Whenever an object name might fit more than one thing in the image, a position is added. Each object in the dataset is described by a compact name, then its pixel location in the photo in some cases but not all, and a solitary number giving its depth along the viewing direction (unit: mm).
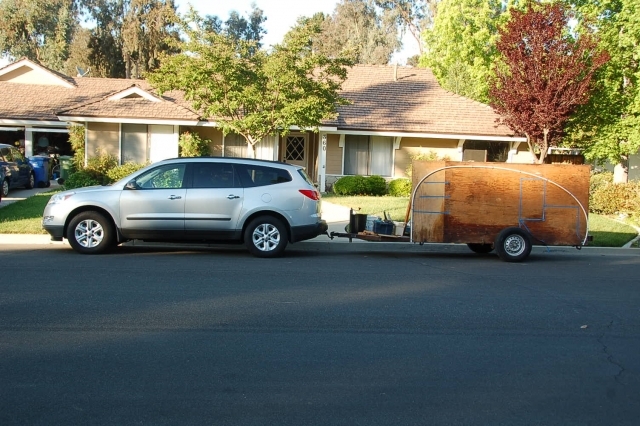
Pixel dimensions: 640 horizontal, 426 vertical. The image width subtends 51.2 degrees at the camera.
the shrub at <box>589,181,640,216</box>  21453
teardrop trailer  12328
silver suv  11750
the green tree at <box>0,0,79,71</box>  51188
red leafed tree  22047
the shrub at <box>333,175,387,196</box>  24656
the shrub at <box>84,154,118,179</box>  22923
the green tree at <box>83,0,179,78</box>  44469
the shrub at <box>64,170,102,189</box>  21559
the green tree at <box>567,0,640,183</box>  25500
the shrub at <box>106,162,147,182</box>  22109
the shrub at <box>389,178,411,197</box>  24734
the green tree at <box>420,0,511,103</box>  32281
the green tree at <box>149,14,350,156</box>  17844
